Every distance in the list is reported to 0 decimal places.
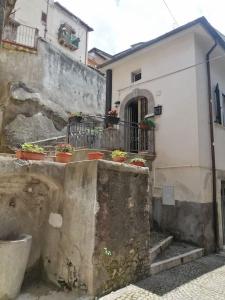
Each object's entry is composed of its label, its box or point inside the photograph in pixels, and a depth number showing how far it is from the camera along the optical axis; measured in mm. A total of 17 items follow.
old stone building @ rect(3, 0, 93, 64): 17719
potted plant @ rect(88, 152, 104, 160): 5160
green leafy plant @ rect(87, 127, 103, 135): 8696
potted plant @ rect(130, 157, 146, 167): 5875
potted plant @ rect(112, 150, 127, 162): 5824
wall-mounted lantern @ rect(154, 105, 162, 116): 9242
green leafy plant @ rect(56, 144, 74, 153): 5521
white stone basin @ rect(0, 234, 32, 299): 4133
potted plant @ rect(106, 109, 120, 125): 9039
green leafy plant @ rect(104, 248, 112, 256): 4553
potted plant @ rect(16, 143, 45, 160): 4613
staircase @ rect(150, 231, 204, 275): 5977
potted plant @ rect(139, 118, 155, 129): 9178
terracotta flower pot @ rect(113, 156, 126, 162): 5816
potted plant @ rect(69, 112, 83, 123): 8859
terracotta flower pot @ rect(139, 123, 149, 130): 9211
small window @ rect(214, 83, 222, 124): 9227
